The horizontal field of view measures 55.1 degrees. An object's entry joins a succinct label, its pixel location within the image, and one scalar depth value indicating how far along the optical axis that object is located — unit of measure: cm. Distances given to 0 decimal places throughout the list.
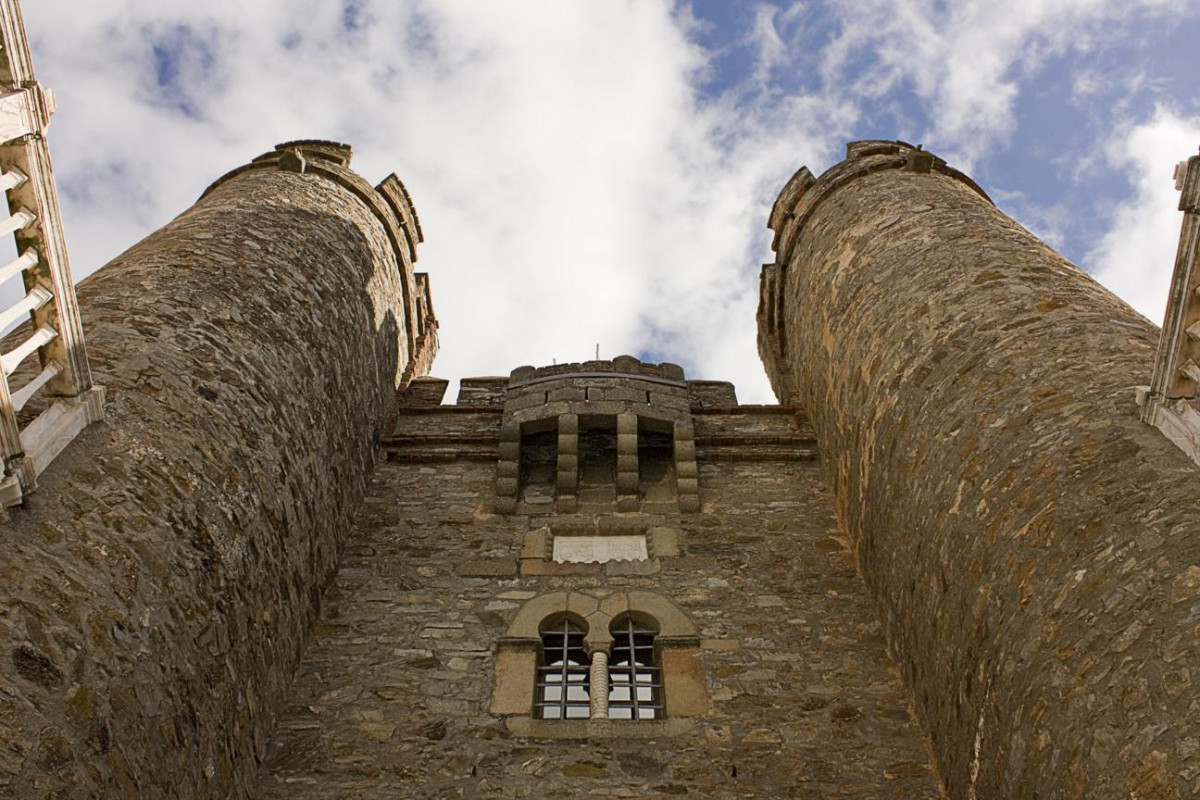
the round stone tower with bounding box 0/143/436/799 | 473
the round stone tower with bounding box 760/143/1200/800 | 453
